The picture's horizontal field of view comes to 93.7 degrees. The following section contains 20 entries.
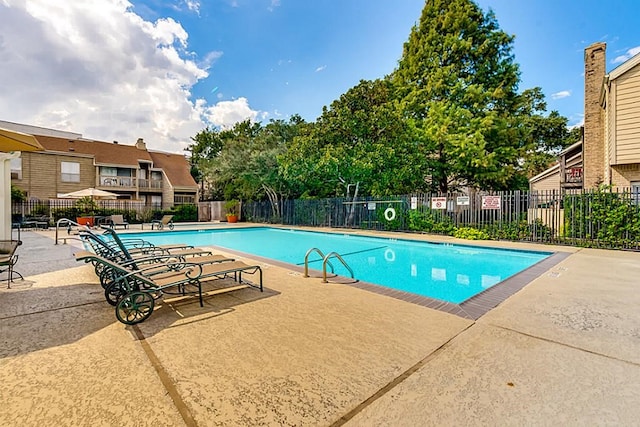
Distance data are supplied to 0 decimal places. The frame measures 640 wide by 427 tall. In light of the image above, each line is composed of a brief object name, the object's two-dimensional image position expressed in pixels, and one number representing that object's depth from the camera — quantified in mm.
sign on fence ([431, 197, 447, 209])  13078
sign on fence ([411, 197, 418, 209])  13945
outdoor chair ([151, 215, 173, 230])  17203
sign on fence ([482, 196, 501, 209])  11484
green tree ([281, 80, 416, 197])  14977
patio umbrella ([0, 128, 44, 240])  5446
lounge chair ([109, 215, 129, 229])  17234
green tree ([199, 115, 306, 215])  19969
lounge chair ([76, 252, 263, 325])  3342
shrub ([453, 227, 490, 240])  11688
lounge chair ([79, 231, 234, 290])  4200
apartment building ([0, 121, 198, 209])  22453
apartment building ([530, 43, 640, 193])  10016
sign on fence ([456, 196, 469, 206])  12383
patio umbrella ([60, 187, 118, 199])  15236
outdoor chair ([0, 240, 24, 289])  4255
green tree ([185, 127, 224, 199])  35062
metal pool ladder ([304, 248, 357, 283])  5227
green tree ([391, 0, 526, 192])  15523
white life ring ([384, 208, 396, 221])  14812
